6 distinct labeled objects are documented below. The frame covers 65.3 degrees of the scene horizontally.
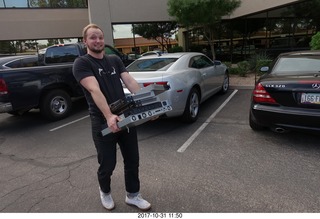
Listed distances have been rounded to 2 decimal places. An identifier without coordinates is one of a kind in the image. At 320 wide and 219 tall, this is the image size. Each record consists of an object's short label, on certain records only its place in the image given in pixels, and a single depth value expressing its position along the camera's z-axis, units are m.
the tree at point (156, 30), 16.68
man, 2.13
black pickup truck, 5.04
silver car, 4.55
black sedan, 3.36
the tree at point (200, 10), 10.14
